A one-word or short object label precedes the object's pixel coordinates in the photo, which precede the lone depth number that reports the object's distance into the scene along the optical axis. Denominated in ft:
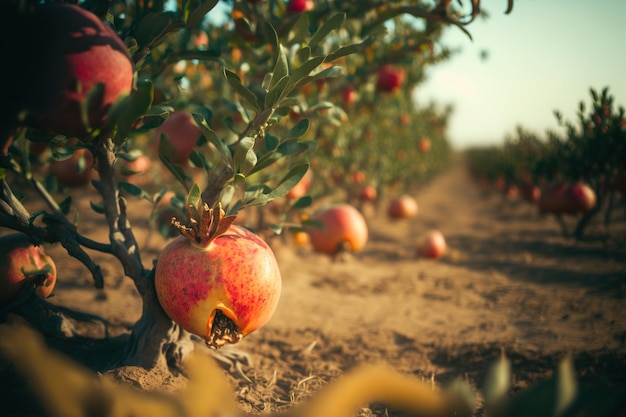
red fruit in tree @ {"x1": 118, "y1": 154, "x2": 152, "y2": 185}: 5.78
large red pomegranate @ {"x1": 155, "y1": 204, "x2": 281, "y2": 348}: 3.83
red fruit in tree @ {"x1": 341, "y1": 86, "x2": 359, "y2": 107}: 11.85
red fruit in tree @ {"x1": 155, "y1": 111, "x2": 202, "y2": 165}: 7.34
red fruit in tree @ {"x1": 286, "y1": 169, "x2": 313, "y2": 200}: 12.70
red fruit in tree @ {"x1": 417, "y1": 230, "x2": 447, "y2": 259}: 16.07
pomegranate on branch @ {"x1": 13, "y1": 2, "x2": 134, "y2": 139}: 2.78
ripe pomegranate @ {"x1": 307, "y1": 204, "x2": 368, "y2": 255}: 9.48
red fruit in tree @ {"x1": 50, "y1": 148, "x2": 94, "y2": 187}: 8.97
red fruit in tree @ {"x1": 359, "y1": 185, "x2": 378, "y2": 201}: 22.61
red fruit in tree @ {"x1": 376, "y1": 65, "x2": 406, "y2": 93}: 12.28
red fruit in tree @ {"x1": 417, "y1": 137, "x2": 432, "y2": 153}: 32.32
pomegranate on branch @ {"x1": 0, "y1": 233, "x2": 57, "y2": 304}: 4.52
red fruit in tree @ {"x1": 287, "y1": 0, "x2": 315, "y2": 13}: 7.19
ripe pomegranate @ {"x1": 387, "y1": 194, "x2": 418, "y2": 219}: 21.20
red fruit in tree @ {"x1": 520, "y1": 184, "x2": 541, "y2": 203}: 26.99
